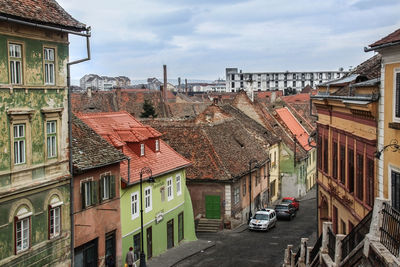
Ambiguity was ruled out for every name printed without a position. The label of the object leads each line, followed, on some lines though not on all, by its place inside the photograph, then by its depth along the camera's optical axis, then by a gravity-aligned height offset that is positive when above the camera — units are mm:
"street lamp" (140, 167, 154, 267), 26359 -7758
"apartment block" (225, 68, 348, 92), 66900 +1900
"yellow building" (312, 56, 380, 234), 18172 -1881
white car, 39688 -8976
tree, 80812 -1513
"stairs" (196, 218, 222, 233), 40531 -9387
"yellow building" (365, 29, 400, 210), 15235 -579
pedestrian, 26484 -7762
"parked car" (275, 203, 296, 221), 44906 -9294
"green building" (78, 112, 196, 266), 28906 -5075
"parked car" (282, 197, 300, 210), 48288 -9132
